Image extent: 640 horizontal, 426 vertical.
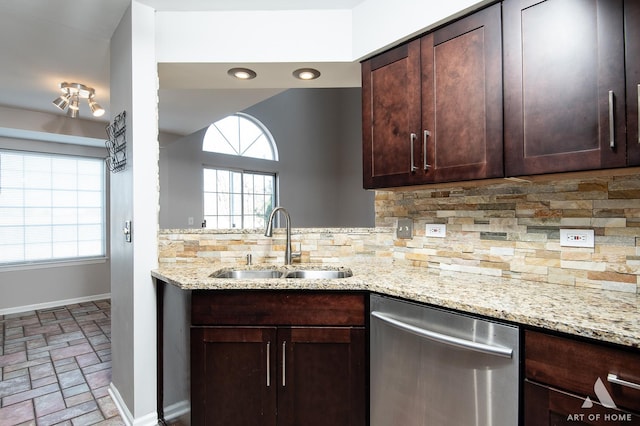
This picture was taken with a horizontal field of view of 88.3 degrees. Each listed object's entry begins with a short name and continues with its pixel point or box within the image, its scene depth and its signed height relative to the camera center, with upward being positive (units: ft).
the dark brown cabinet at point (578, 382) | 2.93 -1.60
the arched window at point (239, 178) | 18.54 +2.42
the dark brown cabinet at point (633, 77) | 3.51 +1.48
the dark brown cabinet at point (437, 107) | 4.61 +1.72
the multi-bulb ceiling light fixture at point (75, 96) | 10.24 +4.10
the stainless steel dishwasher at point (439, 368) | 3.65 -1.88
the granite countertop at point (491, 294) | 3.20 -1.02
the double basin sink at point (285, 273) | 6.39 -1.08
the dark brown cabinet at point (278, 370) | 5.01 -2.34
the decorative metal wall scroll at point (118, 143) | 6.57 +1.63
